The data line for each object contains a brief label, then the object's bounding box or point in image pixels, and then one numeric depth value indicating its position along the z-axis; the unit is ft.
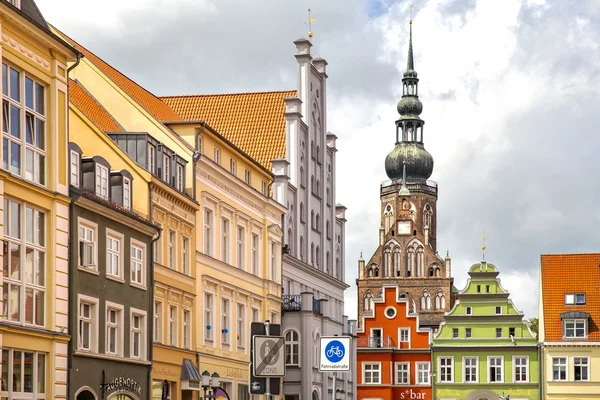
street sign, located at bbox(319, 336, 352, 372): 70.48
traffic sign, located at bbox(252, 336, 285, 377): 56.80
